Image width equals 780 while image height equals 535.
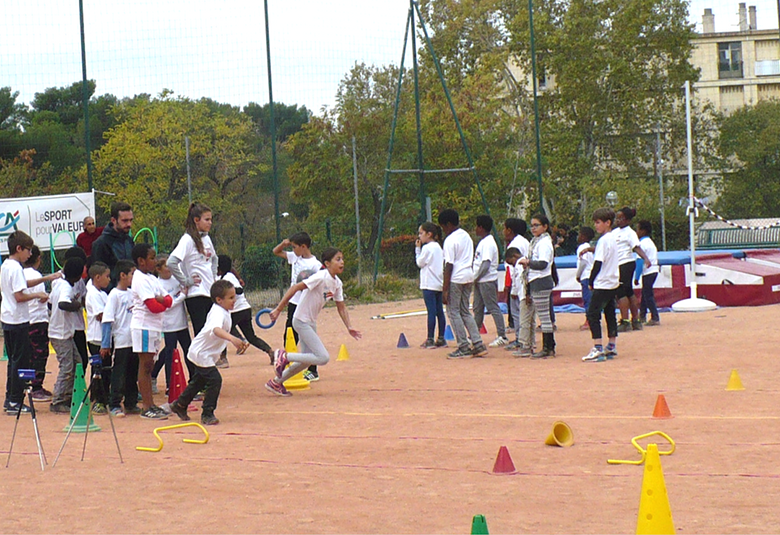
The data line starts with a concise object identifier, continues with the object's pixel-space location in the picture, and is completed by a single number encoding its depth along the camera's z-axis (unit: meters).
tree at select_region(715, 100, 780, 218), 40.06
